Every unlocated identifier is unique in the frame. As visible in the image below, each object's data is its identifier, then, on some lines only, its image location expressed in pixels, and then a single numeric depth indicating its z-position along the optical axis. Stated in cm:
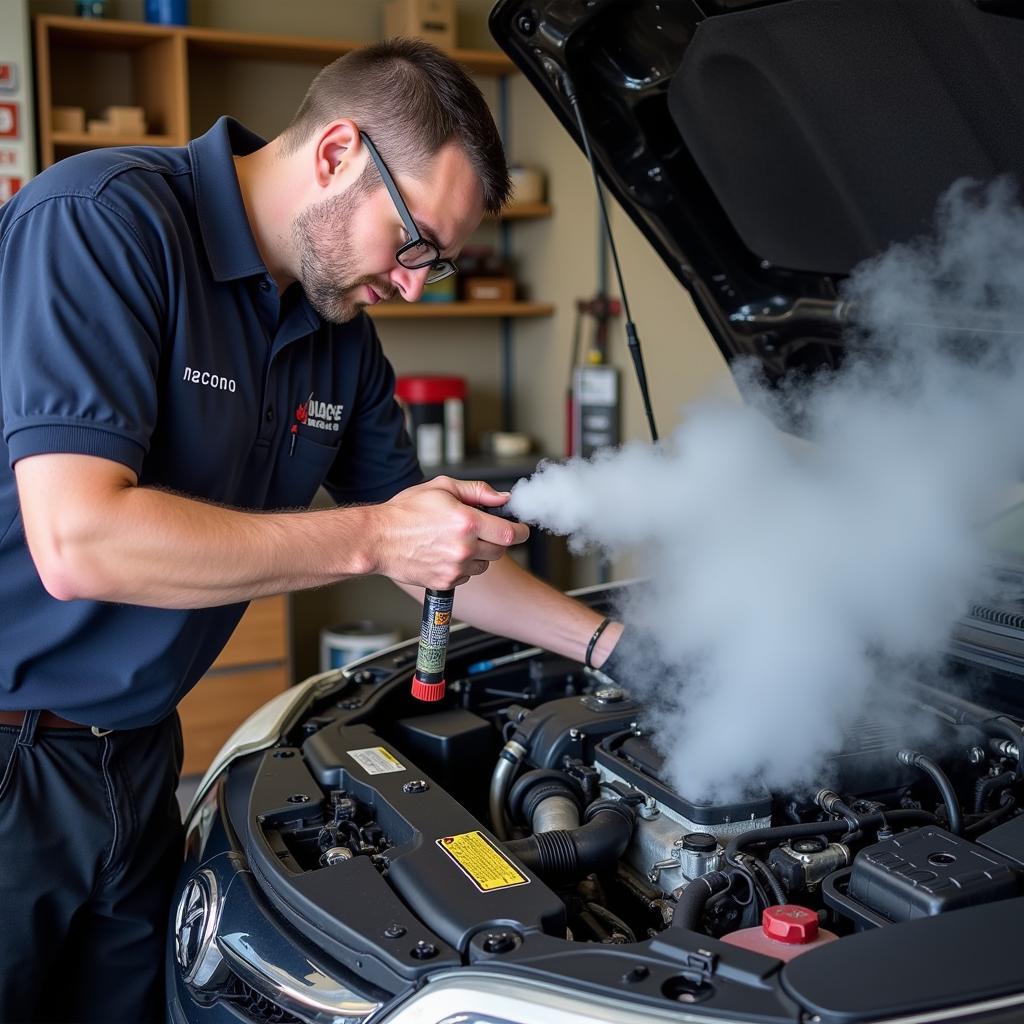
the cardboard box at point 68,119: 382
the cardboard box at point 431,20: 418
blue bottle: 393
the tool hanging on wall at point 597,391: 420
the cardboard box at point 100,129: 384
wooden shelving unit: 379
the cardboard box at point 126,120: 387
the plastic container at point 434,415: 438
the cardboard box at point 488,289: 458
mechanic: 125
